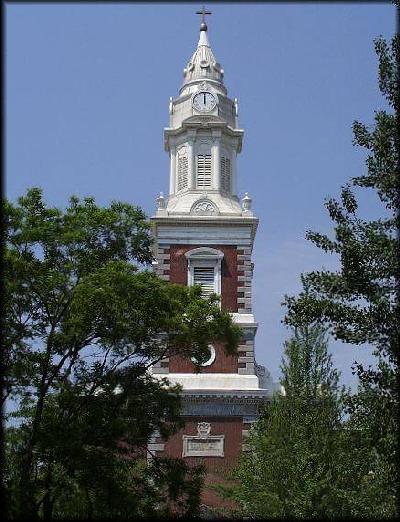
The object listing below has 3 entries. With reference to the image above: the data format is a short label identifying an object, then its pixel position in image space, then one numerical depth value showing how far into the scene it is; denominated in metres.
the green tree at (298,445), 24.91
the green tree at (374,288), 15.78
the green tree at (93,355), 19.11
